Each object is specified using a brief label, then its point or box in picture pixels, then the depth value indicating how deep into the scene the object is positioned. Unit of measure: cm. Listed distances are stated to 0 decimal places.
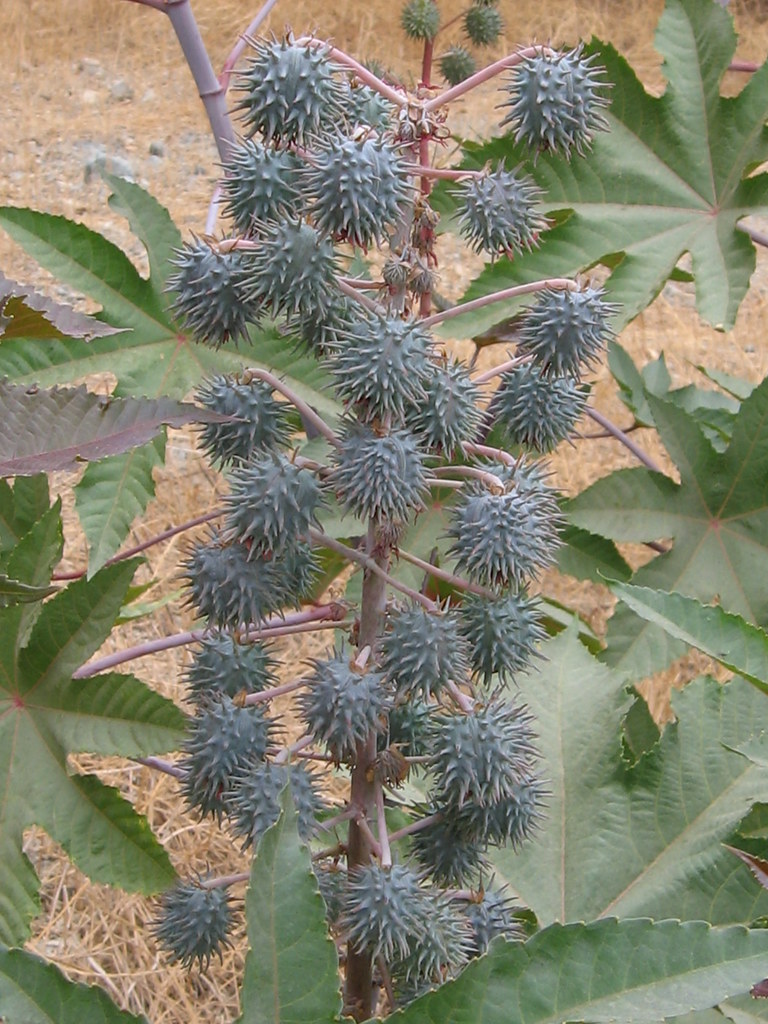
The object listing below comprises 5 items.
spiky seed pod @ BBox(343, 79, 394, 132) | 43
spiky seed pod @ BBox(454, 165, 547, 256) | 43
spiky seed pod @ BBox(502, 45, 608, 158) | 43
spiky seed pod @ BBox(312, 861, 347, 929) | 44
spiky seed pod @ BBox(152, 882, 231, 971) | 47
